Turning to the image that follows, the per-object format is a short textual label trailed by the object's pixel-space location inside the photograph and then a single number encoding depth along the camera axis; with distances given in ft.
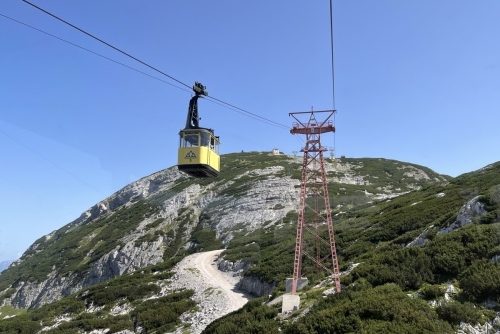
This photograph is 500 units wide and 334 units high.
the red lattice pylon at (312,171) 90.49
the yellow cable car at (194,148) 59.77
